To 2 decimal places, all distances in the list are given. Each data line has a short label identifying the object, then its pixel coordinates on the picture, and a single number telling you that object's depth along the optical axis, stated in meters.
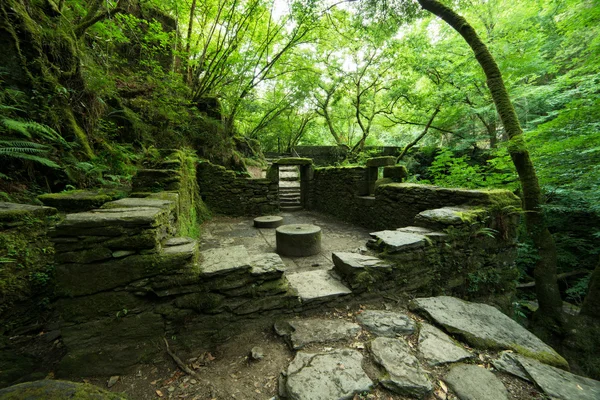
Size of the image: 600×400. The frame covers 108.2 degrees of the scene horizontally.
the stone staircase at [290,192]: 9.25
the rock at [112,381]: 1.66
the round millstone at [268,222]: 6.17
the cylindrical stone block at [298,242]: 4.17
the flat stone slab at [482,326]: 1.96
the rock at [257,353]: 1.81
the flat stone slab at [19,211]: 2.07
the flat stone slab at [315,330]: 1.91
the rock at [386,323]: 2.05
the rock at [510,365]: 1.67
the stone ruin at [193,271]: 1.67
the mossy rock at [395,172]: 5.61
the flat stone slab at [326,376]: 1.42
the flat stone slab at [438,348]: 1.76
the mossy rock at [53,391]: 1.01
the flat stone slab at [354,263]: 2.56
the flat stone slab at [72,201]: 2.51
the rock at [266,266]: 2.16
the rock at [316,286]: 2.33
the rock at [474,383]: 1.47
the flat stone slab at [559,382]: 1.52
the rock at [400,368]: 1.48
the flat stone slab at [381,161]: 5.84
